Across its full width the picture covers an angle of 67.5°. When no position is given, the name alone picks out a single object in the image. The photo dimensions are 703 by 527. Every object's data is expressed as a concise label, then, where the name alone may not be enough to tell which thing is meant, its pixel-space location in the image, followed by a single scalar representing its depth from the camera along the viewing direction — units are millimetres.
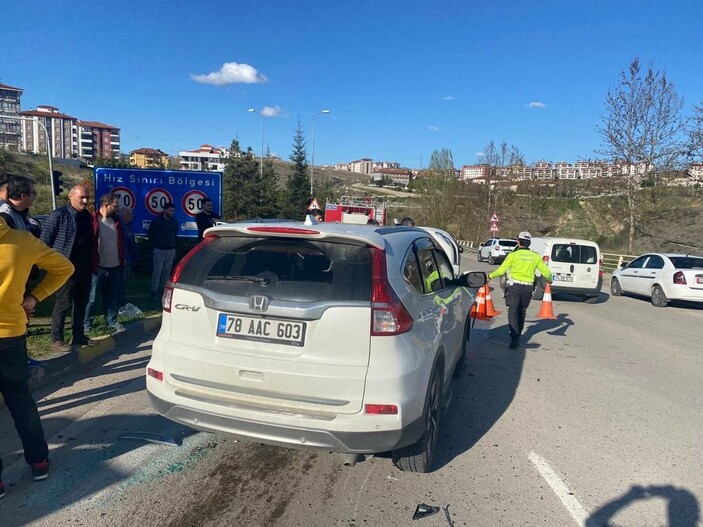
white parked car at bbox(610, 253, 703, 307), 14258
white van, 15117
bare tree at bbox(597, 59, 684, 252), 29062
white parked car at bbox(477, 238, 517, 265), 31469
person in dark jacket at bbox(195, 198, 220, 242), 11238
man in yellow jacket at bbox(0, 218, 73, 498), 3338
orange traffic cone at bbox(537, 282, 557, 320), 11305
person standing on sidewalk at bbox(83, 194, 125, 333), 7176
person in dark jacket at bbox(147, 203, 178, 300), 9938
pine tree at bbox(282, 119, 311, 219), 44344
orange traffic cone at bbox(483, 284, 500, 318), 11398
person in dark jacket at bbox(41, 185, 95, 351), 6008
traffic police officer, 7953
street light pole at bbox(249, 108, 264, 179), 38347
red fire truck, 33125
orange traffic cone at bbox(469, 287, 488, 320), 11234
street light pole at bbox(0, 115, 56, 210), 21158
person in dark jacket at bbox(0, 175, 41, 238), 4223
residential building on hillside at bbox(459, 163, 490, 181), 56062
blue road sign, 12453
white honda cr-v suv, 3201
